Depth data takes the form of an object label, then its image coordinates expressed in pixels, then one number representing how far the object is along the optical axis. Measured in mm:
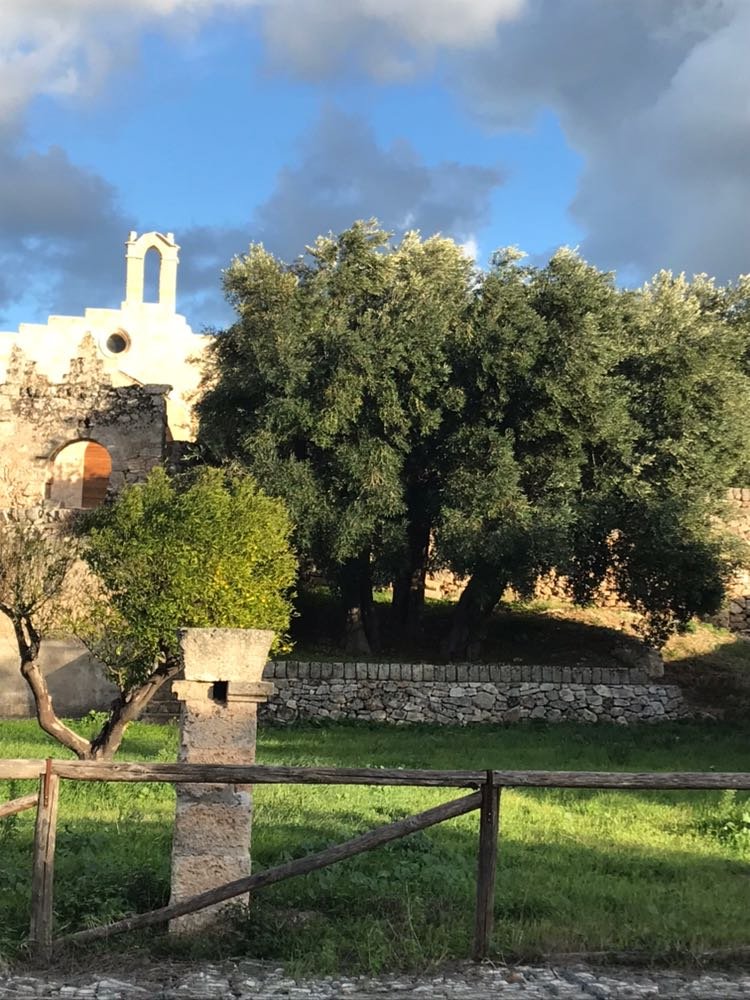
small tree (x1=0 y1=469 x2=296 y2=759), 11406
